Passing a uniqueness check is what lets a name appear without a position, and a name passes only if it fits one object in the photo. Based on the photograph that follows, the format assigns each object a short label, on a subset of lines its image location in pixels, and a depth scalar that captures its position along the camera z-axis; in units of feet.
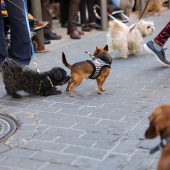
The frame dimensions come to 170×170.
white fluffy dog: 23.81
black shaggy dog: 16.16
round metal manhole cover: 12.63
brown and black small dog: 16.40
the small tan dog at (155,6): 44.88
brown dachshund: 7.09
